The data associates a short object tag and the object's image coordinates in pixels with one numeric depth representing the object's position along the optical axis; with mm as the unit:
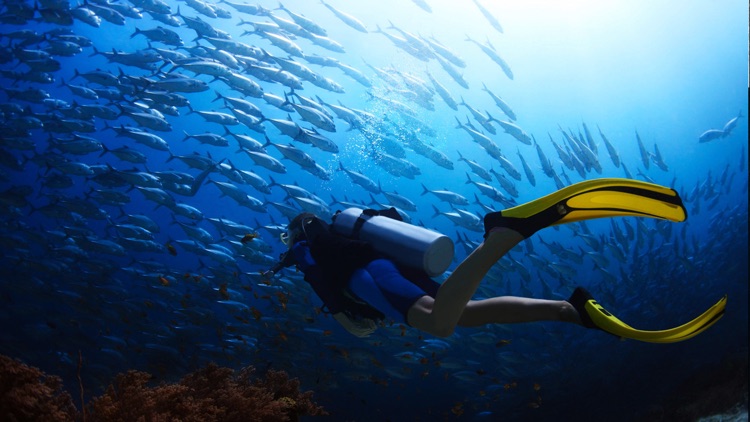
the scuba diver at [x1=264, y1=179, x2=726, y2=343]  2480
